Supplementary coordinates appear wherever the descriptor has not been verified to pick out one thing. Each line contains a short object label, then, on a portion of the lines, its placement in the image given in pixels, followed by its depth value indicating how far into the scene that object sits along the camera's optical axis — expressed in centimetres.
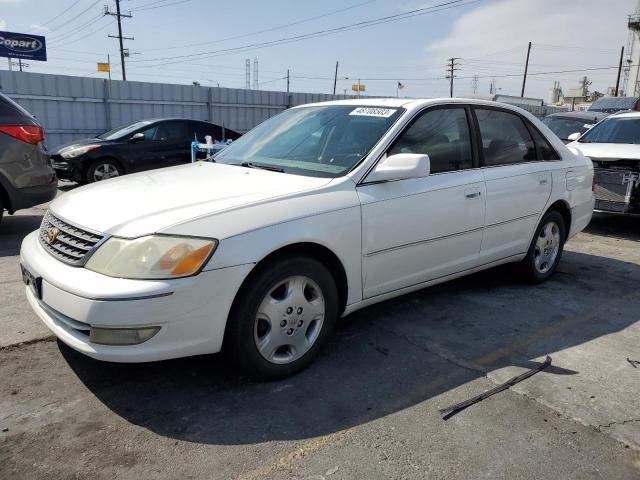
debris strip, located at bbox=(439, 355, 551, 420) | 282
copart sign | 3098
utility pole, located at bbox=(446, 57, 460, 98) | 5903
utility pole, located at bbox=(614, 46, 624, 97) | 5228
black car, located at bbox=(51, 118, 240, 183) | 985
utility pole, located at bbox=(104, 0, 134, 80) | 4369
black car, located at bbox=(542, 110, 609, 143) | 1101
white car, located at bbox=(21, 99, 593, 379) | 258
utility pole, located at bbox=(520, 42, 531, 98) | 4894
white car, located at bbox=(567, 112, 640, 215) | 704
